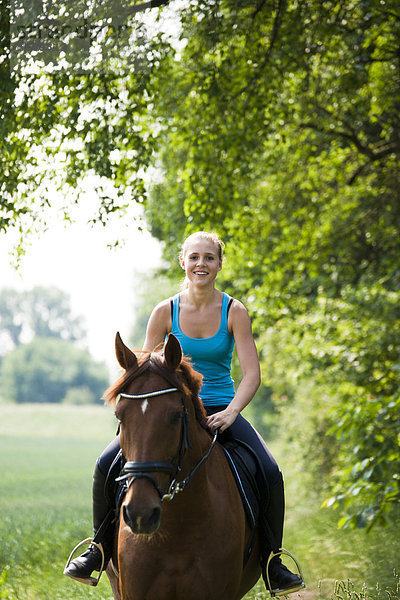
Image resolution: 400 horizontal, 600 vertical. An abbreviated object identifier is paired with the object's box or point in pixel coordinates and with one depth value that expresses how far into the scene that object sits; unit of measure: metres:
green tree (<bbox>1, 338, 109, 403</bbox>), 128.62
